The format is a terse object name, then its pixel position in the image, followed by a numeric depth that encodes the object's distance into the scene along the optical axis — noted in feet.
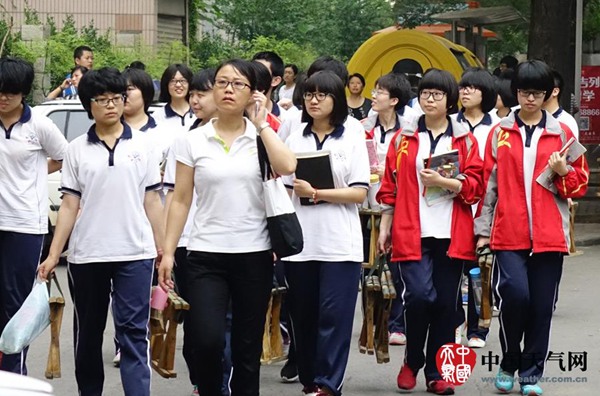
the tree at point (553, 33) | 62.08
